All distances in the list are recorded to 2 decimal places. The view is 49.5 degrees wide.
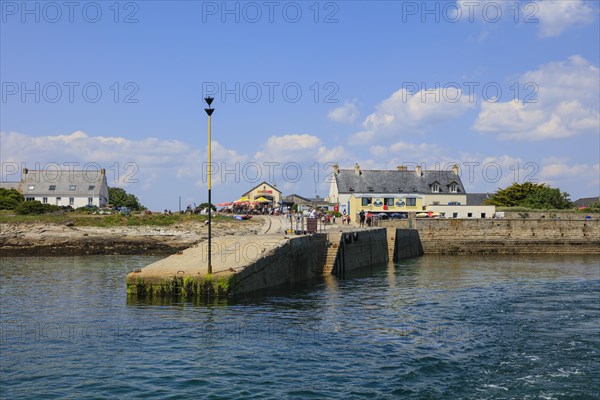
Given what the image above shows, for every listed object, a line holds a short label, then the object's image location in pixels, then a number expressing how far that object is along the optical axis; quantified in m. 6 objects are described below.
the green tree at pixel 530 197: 94.94
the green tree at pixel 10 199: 72.25
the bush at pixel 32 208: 68.27
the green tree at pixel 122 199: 110.19
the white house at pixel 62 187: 94.56
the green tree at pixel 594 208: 87.62
